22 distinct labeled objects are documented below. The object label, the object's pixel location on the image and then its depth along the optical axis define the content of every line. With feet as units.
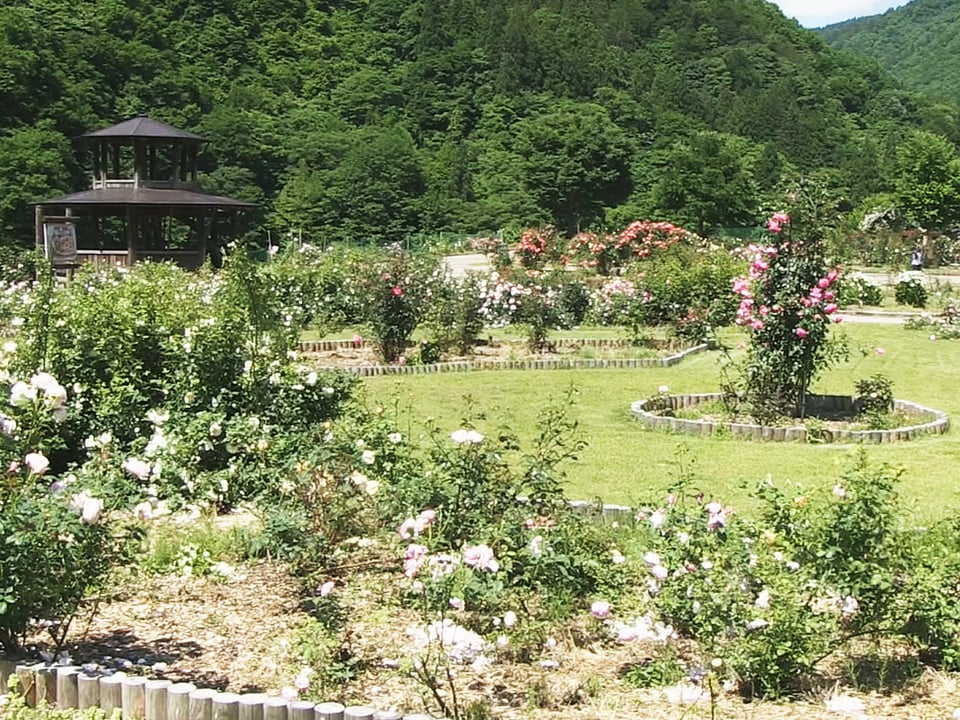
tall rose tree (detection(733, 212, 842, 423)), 34.55
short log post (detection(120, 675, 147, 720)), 13.42
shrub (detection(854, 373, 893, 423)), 36.14
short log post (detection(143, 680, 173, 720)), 13.25
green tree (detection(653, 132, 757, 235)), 204.44
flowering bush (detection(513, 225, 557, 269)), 84.02
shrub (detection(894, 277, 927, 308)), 81.92
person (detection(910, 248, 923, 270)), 122.21
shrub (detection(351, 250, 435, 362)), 50.57
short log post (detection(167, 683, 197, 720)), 13.11
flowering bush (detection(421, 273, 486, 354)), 53.98
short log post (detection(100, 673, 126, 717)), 13.60
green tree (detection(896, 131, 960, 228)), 172.65
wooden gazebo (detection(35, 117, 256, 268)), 93.97
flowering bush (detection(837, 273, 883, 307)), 80.76
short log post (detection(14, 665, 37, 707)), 13.96
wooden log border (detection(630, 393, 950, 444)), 32.48
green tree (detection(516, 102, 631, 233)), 221.25
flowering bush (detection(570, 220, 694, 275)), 81.66
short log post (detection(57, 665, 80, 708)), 13.85
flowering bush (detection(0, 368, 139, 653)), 14.17
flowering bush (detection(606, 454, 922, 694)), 14.33
